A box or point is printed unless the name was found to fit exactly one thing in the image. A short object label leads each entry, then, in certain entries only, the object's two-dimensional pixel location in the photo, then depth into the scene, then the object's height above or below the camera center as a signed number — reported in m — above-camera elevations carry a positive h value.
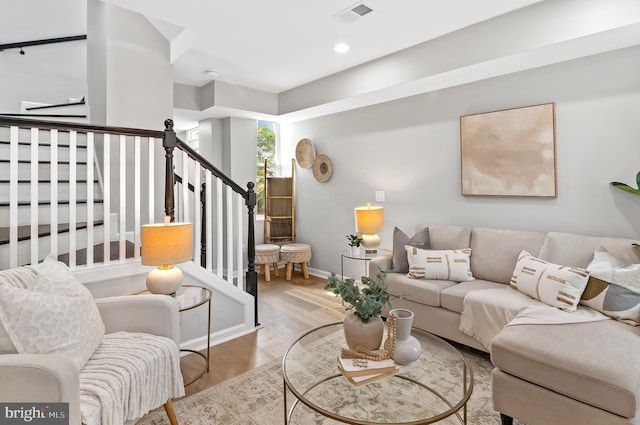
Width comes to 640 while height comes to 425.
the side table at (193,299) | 2.21 -0.57
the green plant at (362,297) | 1.54 -0.38
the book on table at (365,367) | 1.48 -0.67
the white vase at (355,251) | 3.87 -0.43
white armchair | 1.16 -0.56
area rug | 1.87 -1.11
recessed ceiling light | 3.30 +1.61
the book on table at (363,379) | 1.46 -0.71
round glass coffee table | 1.32 -0.74
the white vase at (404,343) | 1.53 -0.59
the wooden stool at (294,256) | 4.72 -0.59
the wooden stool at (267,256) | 4.60 -0.58
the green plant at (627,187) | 2.40 +0.17
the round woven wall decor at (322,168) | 4.77 +0.63
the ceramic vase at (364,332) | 1.54 -0.54
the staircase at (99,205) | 2.00 +0.07
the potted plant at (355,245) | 3.85 -0.36
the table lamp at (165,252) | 2.06 -0.23
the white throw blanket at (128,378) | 1.32 -0.70
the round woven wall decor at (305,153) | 5.00 +0.88
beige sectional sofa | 1.48 -0.72
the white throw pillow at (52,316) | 1.32 -0.42
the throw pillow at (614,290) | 1.97 -0.47
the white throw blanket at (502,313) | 2.03 -0.63
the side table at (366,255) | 3.71 -0.47
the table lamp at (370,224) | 3.81 -0.13
